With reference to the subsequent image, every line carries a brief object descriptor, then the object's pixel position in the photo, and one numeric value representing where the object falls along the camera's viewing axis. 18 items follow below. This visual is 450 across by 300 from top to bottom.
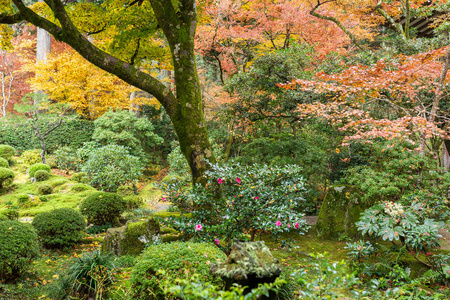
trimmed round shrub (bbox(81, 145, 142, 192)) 8.45
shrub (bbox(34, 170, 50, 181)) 9.04
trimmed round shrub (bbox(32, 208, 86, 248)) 4.61
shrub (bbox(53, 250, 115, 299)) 3.01
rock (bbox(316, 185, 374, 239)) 5.56
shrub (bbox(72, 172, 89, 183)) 9.38
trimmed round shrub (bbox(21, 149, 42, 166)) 11.17
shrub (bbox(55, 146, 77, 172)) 11.03
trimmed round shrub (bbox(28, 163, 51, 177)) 9.45
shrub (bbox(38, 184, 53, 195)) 7.89
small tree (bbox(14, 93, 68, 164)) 9.63
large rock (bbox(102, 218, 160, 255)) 4.22
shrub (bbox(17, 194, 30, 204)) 7.20
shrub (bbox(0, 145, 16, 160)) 10.58
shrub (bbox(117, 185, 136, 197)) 8.36
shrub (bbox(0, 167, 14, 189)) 8.46
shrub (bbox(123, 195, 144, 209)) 6.98
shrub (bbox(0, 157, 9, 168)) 9.55
